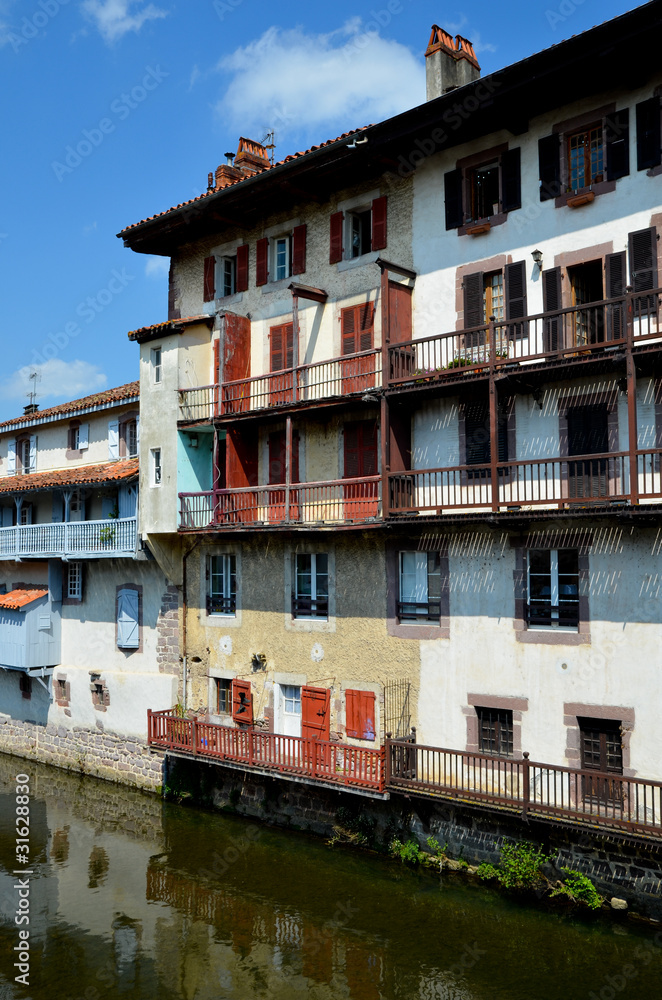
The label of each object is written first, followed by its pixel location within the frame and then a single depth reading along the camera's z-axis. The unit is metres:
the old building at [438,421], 17.44
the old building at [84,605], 27.16
